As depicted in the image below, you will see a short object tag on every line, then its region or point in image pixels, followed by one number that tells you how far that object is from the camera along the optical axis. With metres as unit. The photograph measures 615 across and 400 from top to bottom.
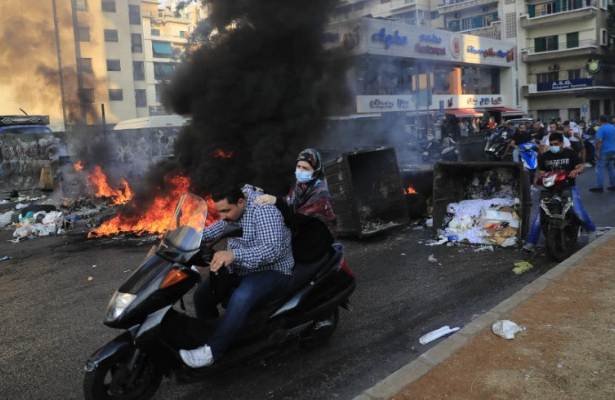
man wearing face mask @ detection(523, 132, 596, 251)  6.17
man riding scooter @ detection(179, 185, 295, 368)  3.11
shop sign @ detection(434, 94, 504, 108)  32.88
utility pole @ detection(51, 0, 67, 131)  21.55
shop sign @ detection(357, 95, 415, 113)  23.84
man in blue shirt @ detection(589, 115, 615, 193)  11.19
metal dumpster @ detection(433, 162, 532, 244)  7.00
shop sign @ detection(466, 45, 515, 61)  35.06
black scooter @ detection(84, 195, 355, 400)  2.90
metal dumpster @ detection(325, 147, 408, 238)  7.78
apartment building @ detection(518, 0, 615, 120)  41.99
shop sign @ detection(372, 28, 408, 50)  21.39
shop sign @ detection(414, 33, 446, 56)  26.64
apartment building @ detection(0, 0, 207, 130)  20.94
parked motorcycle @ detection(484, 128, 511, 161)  14.98
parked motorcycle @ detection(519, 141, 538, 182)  9.84
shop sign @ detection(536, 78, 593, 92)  41.12
